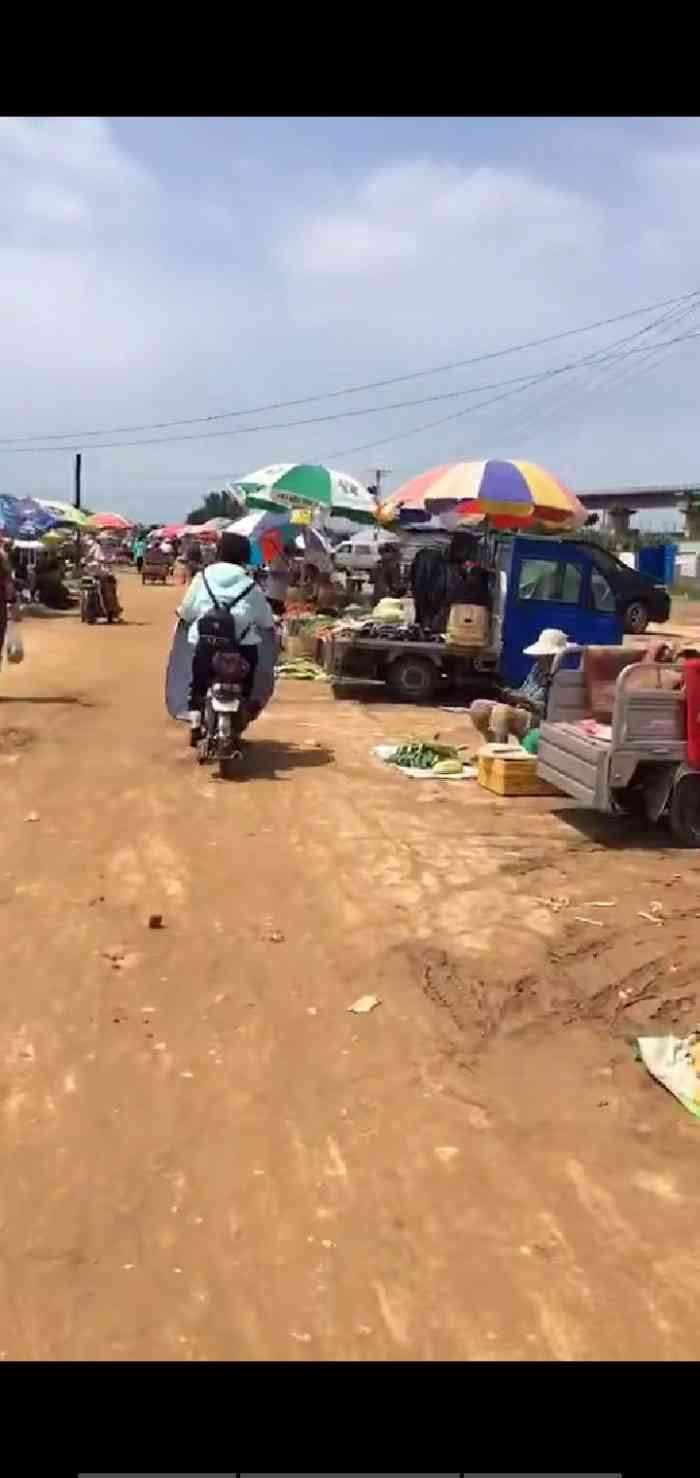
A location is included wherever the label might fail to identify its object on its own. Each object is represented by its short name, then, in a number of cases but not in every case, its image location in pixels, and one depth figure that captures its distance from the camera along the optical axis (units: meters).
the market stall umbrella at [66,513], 34.80
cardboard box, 14.05
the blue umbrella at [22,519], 30.83
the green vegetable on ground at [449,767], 10.13
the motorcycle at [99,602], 26.91
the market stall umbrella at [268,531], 24.50
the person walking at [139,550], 57.57
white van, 31.07
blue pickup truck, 14.02
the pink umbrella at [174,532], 65.06
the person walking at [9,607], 12.26
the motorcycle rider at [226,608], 9.98
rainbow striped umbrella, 15.72
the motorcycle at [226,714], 9.65
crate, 9.38
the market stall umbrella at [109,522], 47.59
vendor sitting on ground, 10.49
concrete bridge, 63.12
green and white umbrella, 20.39
